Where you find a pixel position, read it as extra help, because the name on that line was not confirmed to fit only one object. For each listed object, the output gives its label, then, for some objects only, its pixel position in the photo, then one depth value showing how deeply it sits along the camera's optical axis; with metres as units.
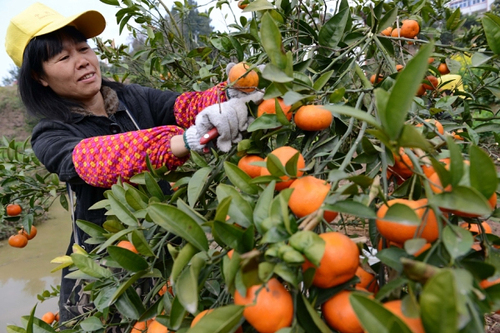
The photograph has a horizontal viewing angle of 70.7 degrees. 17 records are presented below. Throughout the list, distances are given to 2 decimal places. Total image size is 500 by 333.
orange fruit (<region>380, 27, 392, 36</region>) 1.12
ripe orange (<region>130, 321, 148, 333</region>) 0.60
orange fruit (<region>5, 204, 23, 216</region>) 1.65
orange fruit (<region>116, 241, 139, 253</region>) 0.61
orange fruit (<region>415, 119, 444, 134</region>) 0.61
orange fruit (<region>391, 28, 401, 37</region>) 1.05
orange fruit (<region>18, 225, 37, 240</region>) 1.86
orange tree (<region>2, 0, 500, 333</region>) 0.32
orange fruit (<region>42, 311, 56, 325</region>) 1.61
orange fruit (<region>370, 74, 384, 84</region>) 0.89
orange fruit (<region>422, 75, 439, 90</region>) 1.01
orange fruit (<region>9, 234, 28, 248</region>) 1.79
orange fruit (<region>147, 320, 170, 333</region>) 0.50
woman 0.82
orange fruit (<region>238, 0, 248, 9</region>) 1.10
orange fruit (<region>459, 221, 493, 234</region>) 0.49
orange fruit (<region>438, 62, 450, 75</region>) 1.15
